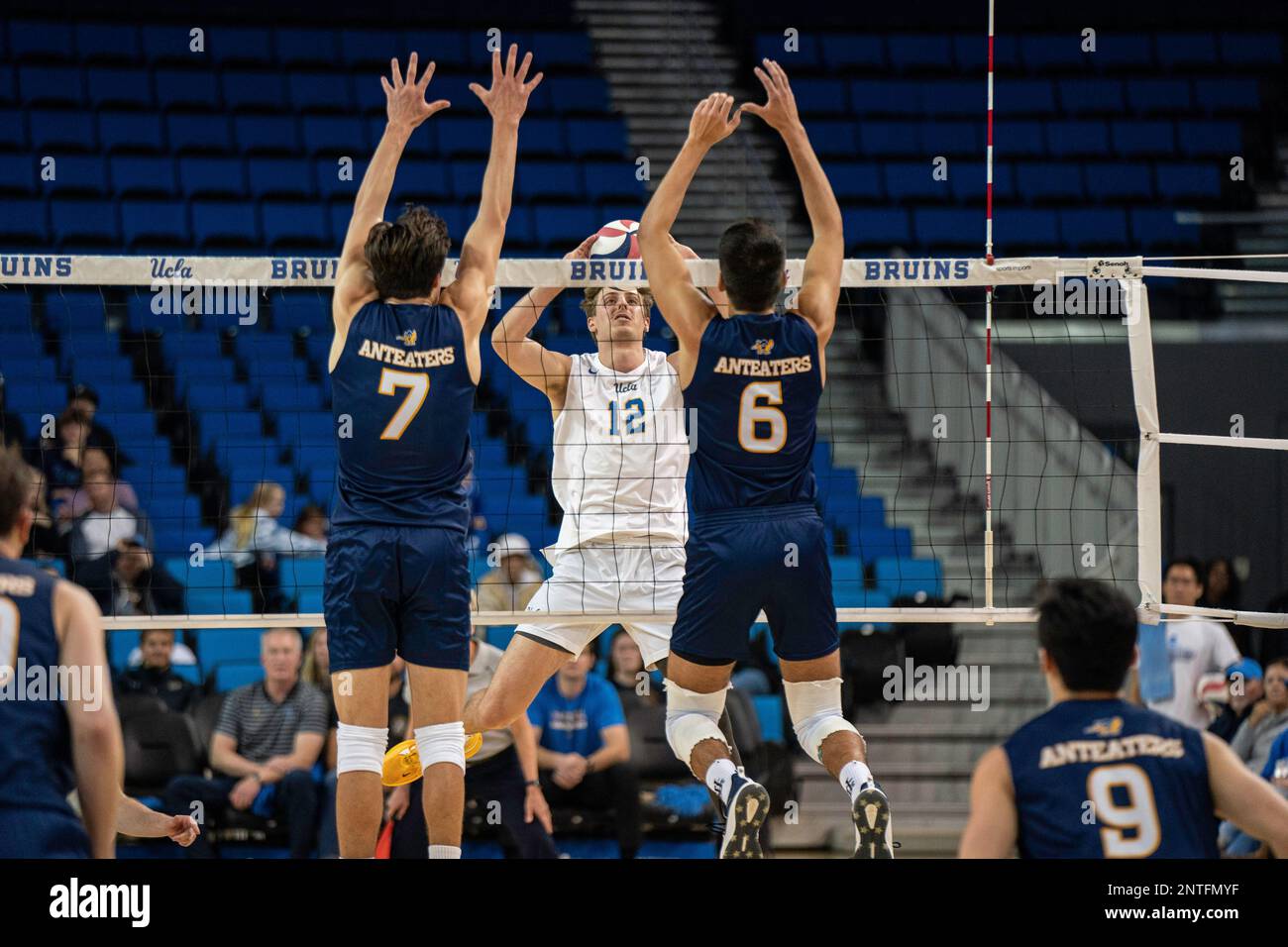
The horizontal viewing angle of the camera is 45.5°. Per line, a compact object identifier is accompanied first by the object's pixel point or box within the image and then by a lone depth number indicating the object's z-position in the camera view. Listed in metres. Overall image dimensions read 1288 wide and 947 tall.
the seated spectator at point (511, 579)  9.85
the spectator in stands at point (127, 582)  10.05
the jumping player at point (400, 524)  5.91
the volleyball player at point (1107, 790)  3.98
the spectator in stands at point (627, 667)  10.42
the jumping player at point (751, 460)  5.98
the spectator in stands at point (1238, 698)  9.34
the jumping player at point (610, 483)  7.32
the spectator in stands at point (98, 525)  10.52
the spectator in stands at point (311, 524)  10.99
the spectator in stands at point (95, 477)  10.93
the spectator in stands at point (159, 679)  10.02
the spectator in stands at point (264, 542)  10.59
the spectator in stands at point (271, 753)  9.38
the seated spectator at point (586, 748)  9.59
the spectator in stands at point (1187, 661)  9.98
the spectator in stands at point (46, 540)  10.35
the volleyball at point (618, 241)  7.44
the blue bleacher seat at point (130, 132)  15.84
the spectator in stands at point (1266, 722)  8.88
